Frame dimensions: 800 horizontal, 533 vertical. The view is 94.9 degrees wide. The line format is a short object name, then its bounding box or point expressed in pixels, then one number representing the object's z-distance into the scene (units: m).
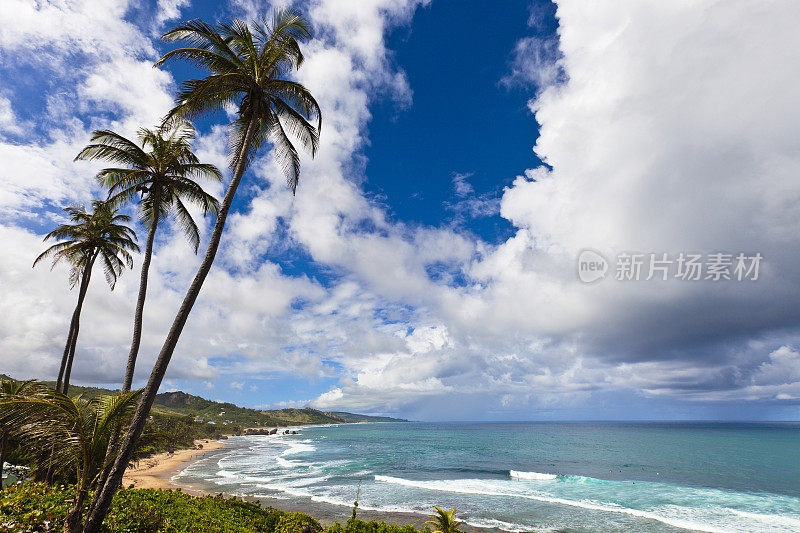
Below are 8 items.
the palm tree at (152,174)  14.28
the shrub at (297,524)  14.05
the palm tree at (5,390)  16.30
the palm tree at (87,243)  20.20
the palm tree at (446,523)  12.32
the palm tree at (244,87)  11.81
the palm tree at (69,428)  8.84
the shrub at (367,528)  12.37
